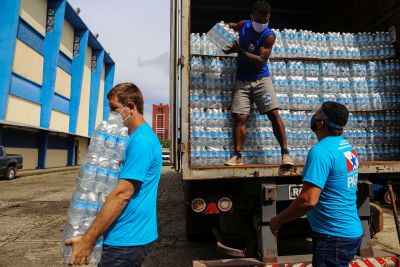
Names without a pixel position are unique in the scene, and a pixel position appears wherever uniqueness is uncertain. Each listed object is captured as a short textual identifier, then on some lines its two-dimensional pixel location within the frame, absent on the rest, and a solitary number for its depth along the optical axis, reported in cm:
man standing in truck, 406
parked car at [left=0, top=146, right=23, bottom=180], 1717
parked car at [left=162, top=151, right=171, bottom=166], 3426
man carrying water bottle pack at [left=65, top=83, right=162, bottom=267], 205
